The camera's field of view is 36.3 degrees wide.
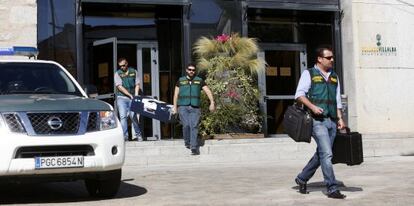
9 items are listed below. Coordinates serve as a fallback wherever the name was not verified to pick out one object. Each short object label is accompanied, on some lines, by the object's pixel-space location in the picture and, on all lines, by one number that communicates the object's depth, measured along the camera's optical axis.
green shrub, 13.88
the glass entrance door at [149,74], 15.84
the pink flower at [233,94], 14.03
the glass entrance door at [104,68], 15.05
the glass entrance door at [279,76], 17.33
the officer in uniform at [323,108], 7.41
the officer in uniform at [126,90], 13.82
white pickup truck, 6.72
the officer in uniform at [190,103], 12.61
